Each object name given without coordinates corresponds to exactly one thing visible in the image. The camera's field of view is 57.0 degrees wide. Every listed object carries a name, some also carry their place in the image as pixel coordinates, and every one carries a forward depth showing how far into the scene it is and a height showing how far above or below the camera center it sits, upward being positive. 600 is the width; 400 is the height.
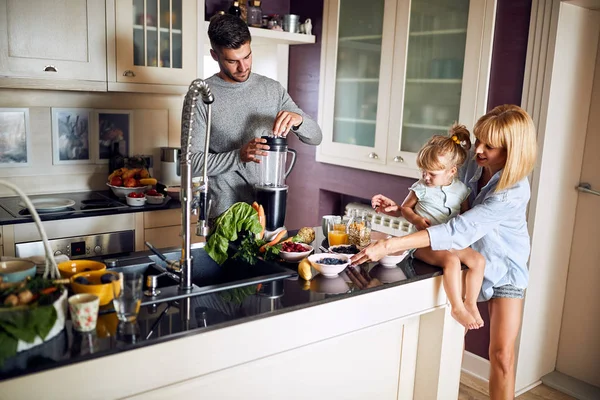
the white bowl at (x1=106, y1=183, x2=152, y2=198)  3.09 -0.48
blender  2.16 -0.34
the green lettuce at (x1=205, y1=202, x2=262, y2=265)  1.79 -0.39
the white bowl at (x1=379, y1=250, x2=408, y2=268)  1.84 -0.47
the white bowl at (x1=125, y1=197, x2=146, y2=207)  2.99 -0.52
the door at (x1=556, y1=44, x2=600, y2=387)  2.96 -0.85
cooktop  2.77 -0.54
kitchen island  1.16 -0.59
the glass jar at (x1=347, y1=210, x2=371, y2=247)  1.93 -0.41
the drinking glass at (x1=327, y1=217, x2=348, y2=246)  1.98 -0.43
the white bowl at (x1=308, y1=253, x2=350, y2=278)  1.68 -0.46
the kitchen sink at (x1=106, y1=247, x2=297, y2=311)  1.50 -0.50
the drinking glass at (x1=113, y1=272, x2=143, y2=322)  1.27 -0.44
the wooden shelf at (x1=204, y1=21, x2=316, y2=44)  3.61 +0.49
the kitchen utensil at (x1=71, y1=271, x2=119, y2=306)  1.34 -0.45
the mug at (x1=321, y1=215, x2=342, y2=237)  2.08 -0.40
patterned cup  1.21 -0.46
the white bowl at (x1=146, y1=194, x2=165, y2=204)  3.05 -0.52
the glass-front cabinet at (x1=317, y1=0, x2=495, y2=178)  2.97 +0.24
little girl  1.85 -0.33
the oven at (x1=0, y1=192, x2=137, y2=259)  2.63 -0.64
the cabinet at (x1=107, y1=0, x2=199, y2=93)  2.99 +0.34
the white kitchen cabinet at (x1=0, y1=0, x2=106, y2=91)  2.69 +0.28
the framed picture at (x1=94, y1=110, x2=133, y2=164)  3.35 -0.17
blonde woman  1.79 -0.36
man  2.28 -0.03
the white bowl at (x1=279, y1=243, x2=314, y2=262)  1.81 -0.47
